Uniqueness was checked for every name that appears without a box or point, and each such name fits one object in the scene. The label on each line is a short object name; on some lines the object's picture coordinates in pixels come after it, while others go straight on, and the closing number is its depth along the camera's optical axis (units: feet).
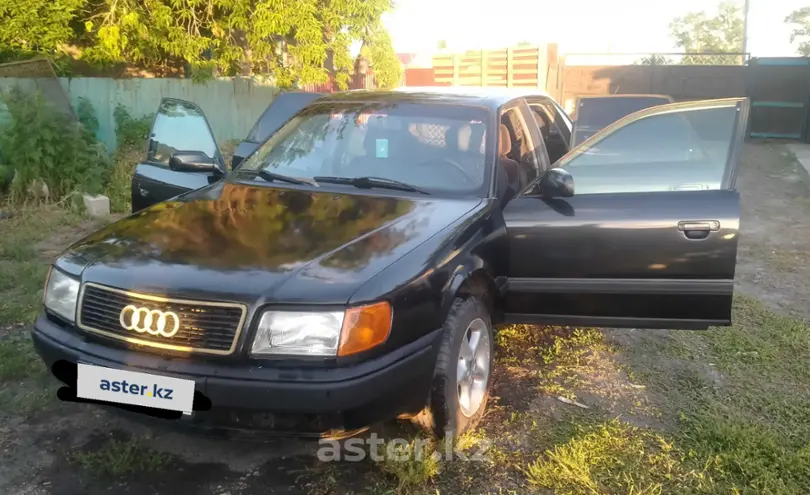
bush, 23.77
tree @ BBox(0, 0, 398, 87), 31.01
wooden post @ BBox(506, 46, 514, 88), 54.24
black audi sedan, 7.73
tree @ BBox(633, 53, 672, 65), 56.39
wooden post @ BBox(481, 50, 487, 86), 55.17
